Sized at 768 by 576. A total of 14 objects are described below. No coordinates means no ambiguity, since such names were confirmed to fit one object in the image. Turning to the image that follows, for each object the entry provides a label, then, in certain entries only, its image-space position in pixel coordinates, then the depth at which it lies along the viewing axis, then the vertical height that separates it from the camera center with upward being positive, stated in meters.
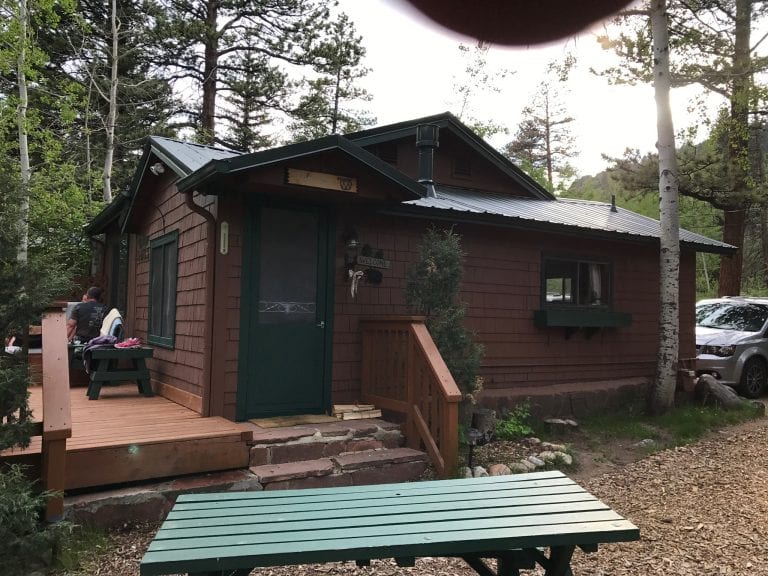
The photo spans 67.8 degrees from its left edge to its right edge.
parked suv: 9.61 -0.65
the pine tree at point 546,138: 32.34 +9.66
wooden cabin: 5.48 +0.45
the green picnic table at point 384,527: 2.08 -0.91
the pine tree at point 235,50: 17.94 +8.07
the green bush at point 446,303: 5.71 +0.02
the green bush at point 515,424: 6.60 -1.41
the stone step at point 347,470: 4.48 -1.37
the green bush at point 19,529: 2.93 -1.21
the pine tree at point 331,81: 18.94 +7.78
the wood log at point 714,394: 8.62 -1.30
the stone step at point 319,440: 4.72 -1.21
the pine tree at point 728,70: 11.05 +4.77
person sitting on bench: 7.88 -0.31
